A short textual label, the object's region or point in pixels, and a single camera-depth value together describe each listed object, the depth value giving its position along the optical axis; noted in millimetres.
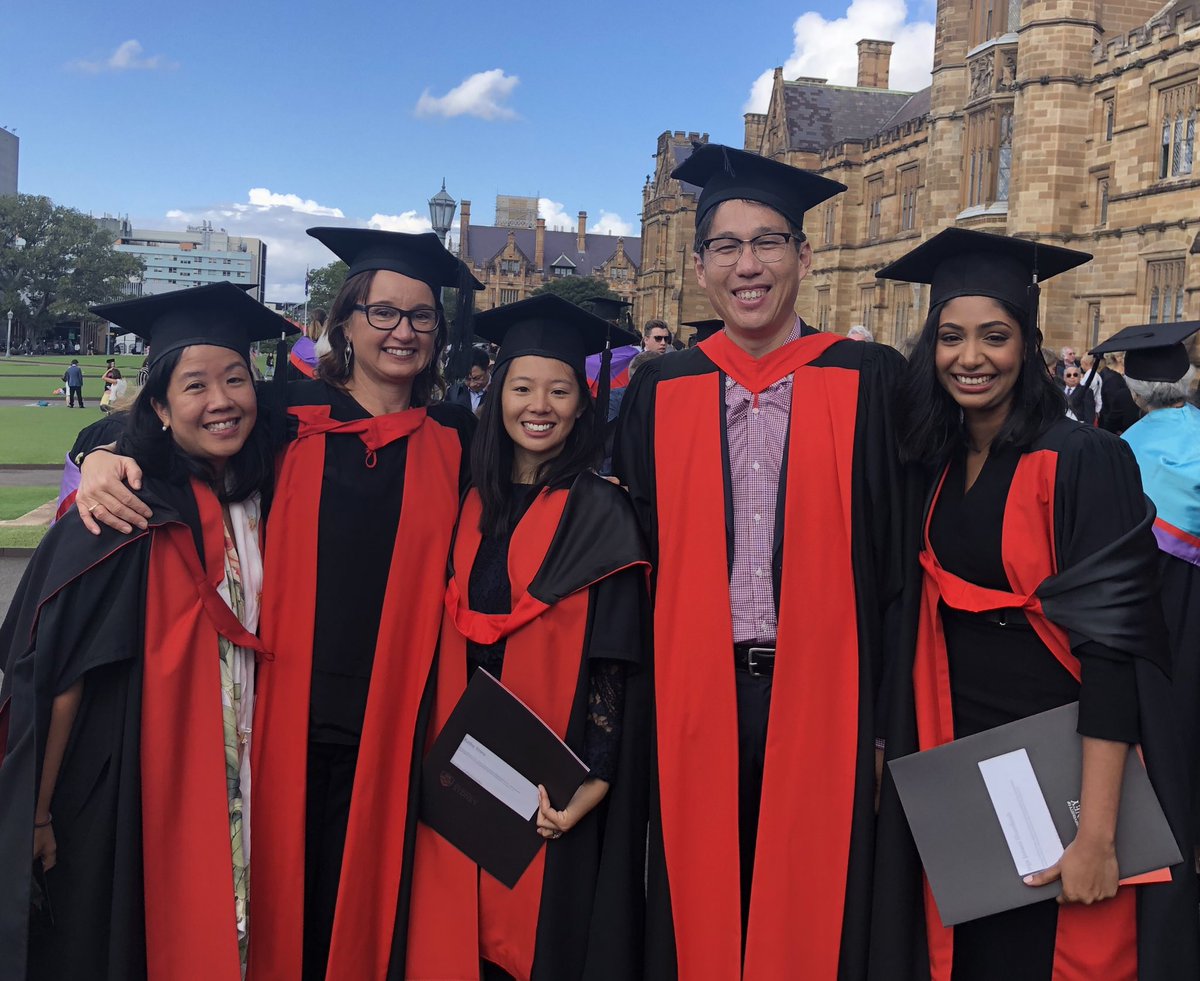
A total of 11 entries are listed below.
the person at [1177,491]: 3898
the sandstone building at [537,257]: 84438
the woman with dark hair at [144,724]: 2461
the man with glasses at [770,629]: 2674
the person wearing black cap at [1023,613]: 2342
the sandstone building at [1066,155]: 21469
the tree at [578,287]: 60753
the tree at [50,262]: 81250
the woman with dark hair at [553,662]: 2711
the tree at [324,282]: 76450
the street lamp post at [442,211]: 12078
